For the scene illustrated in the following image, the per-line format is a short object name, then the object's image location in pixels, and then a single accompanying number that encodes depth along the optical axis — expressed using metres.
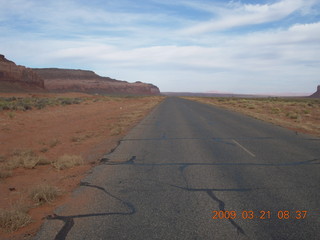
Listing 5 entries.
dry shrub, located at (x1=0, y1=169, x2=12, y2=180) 7.30
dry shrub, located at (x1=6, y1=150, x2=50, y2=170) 8.27
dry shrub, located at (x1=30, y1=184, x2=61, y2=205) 5.44
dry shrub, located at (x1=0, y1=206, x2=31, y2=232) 4.30
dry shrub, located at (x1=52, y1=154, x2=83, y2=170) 8.12
